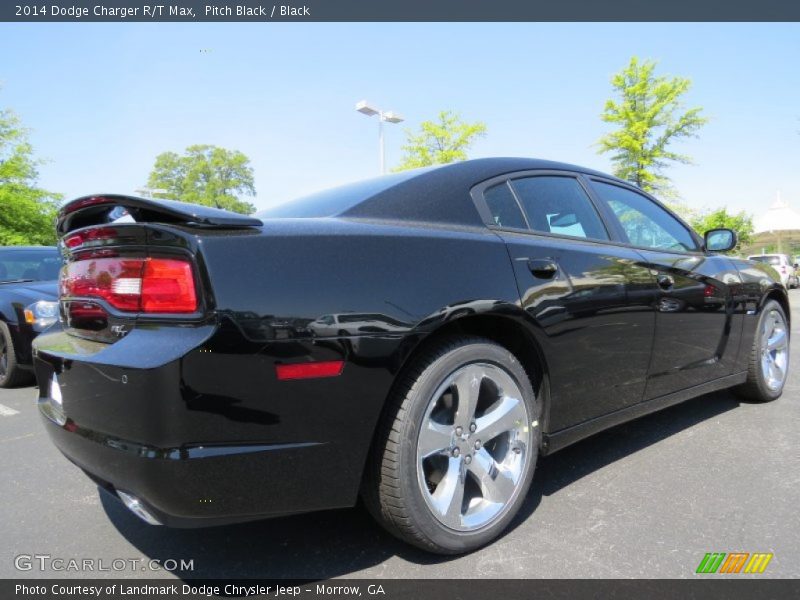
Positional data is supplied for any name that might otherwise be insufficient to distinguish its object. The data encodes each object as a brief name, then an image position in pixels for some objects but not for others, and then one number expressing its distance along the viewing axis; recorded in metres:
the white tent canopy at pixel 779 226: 40.97
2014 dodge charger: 1.47
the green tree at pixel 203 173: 56.97
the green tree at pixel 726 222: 30.74
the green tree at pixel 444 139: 22.09
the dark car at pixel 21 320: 4.76
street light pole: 14.84
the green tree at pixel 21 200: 19.30
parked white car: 22.69
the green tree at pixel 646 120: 21.83
